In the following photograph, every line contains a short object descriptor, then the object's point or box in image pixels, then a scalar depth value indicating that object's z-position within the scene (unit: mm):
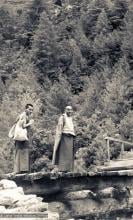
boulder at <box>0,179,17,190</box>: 12508
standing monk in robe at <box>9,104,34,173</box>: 15213
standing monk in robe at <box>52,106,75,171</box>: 14935
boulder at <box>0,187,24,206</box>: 11655
